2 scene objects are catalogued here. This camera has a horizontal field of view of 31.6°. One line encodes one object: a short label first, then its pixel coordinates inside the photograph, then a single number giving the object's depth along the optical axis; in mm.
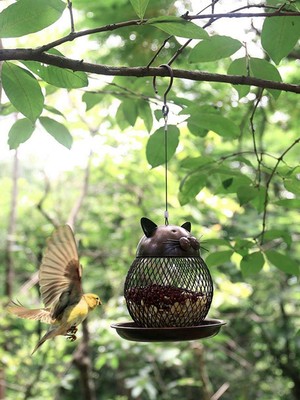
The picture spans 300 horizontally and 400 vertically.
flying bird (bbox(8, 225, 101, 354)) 1071
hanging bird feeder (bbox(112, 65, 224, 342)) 1055
